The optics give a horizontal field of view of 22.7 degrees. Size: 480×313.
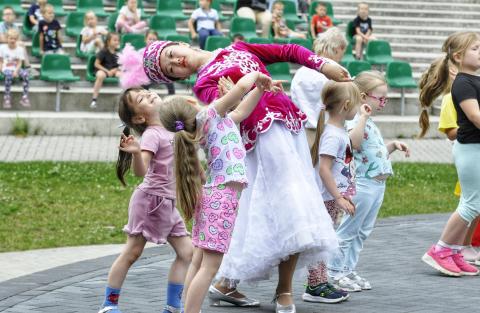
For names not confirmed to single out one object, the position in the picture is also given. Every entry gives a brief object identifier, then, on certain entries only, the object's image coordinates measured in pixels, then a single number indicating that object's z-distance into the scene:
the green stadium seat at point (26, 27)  20.84
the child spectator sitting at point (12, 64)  18.17
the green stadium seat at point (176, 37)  19.28
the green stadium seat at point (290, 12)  23.45
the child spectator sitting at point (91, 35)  20.05
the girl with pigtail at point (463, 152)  8.45
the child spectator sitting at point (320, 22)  21.75
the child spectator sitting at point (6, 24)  18.98
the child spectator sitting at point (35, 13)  20.47
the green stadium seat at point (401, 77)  20.14
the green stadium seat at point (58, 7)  21.91
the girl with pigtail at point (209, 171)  6.51
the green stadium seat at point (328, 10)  23.12
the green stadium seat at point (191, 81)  18.31
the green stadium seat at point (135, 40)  19.69
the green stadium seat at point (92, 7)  22.02
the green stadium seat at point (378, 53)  21.33
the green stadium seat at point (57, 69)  18.77
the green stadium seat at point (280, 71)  19.69
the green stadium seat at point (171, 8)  22.36
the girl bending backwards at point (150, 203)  6.94
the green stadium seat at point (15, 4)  21.44
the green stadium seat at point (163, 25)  20.95
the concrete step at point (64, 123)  17.36
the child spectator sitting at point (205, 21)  20.73
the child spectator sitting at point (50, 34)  19.75
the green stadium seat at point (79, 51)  20.27
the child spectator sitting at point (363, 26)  21.94
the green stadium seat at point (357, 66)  19.66
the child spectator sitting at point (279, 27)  21.52
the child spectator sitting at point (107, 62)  18.70
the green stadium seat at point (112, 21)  21.12
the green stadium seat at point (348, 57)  20.23
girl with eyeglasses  7.95
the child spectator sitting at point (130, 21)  20.55
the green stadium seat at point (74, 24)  21.14
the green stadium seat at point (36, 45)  20.03
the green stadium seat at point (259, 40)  19.83
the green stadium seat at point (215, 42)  19.56
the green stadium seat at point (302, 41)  20.09
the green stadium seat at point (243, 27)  21.05
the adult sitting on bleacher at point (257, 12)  21.95
